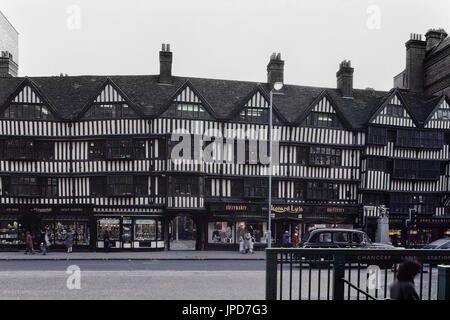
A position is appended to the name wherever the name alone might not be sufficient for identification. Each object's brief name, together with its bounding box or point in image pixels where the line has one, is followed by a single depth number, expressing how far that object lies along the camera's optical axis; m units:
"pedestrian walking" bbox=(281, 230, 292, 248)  26.47
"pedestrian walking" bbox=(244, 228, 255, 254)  25.73
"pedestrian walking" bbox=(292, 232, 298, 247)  26.53
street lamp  22.91
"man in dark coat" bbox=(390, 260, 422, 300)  5.56
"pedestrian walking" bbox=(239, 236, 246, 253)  25.98
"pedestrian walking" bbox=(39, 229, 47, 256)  23.05
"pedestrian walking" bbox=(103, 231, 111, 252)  26.02
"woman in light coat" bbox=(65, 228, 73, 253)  24.80
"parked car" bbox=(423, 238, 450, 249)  19.14
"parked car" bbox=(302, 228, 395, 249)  18.23
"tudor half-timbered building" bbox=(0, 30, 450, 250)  26.80
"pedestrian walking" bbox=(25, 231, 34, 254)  23.06
